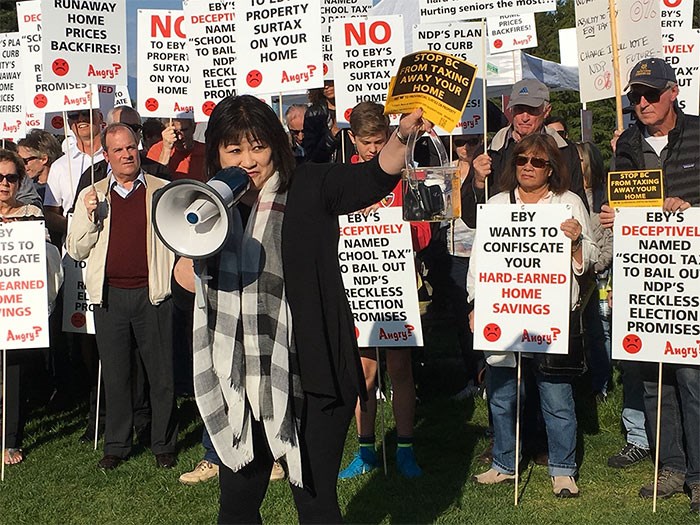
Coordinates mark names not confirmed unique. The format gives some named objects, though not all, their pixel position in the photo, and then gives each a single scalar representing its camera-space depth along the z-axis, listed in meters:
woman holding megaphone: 3.96
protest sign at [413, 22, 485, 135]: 8.64
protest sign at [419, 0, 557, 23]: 8.37
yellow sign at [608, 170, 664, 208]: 5.93
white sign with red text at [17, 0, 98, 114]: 10.04
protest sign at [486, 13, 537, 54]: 12.62
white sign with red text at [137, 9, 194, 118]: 9.32
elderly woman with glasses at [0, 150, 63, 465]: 7.61
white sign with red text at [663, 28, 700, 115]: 8.42
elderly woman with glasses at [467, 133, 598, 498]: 6.25
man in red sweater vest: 7.27
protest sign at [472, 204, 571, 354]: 6.13
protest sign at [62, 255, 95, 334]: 7.98
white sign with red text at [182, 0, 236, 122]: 8.74
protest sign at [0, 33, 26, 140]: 11.26
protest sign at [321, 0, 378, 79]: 9.87
